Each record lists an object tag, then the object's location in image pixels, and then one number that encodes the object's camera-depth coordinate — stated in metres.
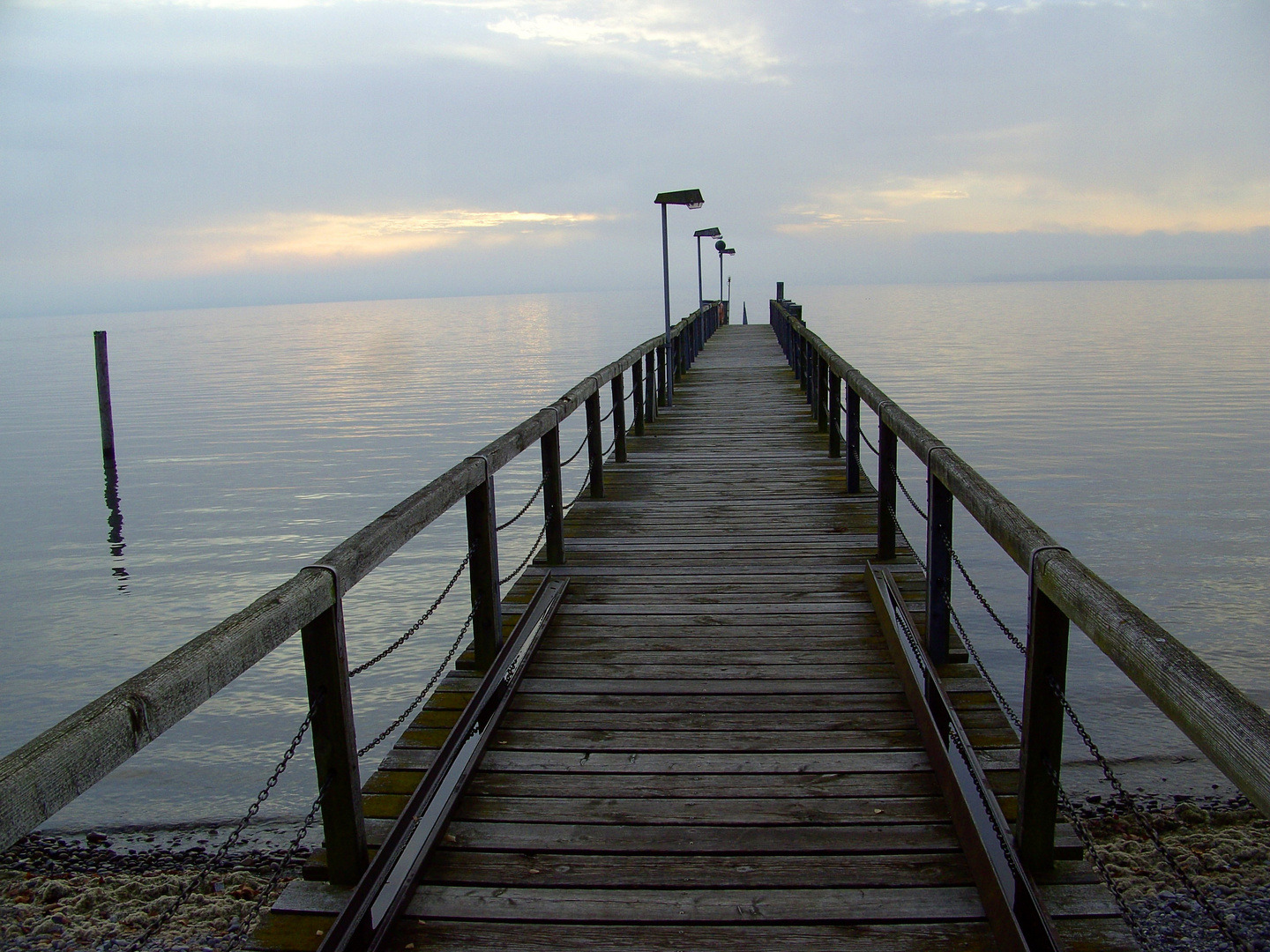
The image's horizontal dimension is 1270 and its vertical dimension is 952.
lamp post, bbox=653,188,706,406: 12.24
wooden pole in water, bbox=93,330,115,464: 19.17
